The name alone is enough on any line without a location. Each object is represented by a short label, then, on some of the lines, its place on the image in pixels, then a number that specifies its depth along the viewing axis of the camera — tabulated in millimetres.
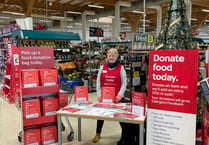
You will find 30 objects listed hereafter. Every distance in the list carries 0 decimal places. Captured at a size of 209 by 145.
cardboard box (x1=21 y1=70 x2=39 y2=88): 2682
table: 2322
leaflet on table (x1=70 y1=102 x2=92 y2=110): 2840
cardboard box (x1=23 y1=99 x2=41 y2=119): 2725
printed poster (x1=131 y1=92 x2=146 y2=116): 2277
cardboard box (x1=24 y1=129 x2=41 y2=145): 2805
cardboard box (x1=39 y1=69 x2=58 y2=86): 2819
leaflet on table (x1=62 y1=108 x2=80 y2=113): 2684
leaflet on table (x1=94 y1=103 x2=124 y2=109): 2813
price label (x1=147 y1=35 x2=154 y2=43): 4801
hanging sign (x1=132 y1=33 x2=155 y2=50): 4723
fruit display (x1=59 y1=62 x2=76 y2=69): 7430
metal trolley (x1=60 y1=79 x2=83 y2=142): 3270
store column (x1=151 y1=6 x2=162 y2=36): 13234
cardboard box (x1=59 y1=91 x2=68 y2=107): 2975
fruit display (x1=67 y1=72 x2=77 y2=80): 7695
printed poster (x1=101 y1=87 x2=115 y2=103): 2967
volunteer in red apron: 3271
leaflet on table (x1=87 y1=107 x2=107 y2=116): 2564
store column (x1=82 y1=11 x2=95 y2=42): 15173
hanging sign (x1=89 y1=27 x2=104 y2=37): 8797
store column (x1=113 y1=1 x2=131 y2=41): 12462
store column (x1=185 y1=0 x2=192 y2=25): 10492
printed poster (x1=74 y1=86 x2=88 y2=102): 2925
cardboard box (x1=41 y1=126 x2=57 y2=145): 2895
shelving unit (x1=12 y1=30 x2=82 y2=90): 6583
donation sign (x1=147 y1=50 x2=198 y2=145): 1695
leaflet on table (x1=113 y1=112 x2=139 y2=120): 2369
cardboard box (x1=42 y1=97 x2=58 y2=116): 2844
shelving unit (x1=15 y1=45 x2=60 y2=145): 2717
